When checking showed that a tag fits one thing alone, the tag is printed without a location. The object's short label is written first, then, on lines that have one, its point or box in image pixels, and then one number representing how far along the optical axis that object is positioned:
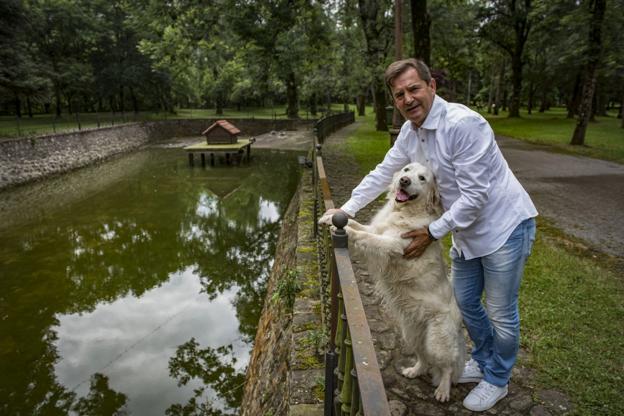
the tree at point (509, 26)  31.33
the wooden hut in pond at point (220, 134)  28.12
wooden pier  26.36
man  2.45
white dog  2.84
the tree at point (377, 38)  21.61
